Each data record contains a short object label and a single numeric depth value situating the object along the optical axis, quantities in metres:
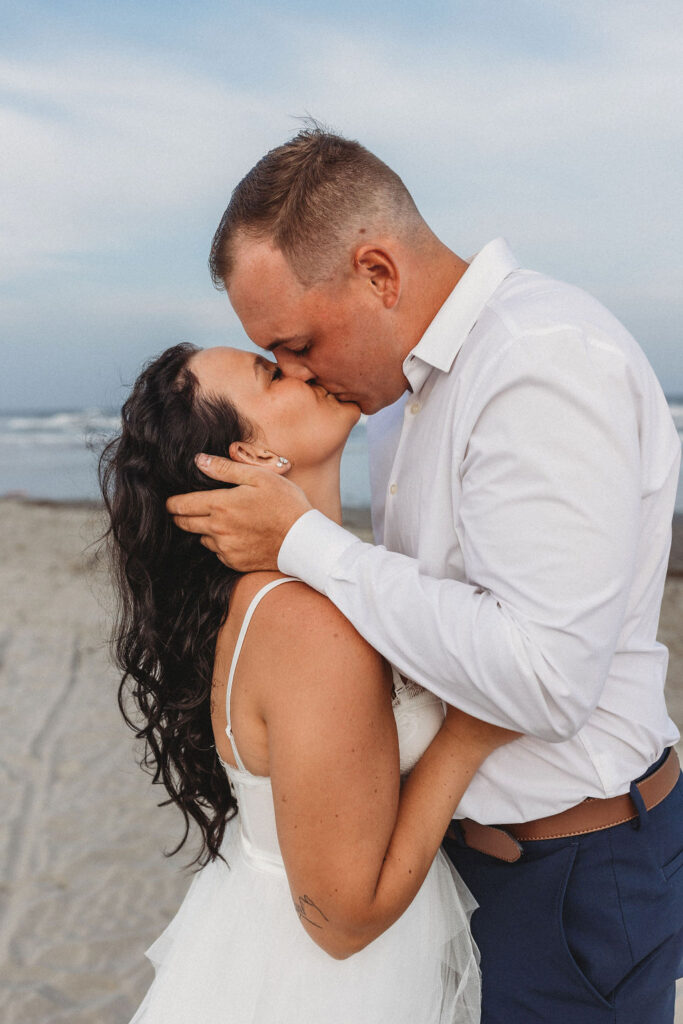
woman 1.64
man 1.50
